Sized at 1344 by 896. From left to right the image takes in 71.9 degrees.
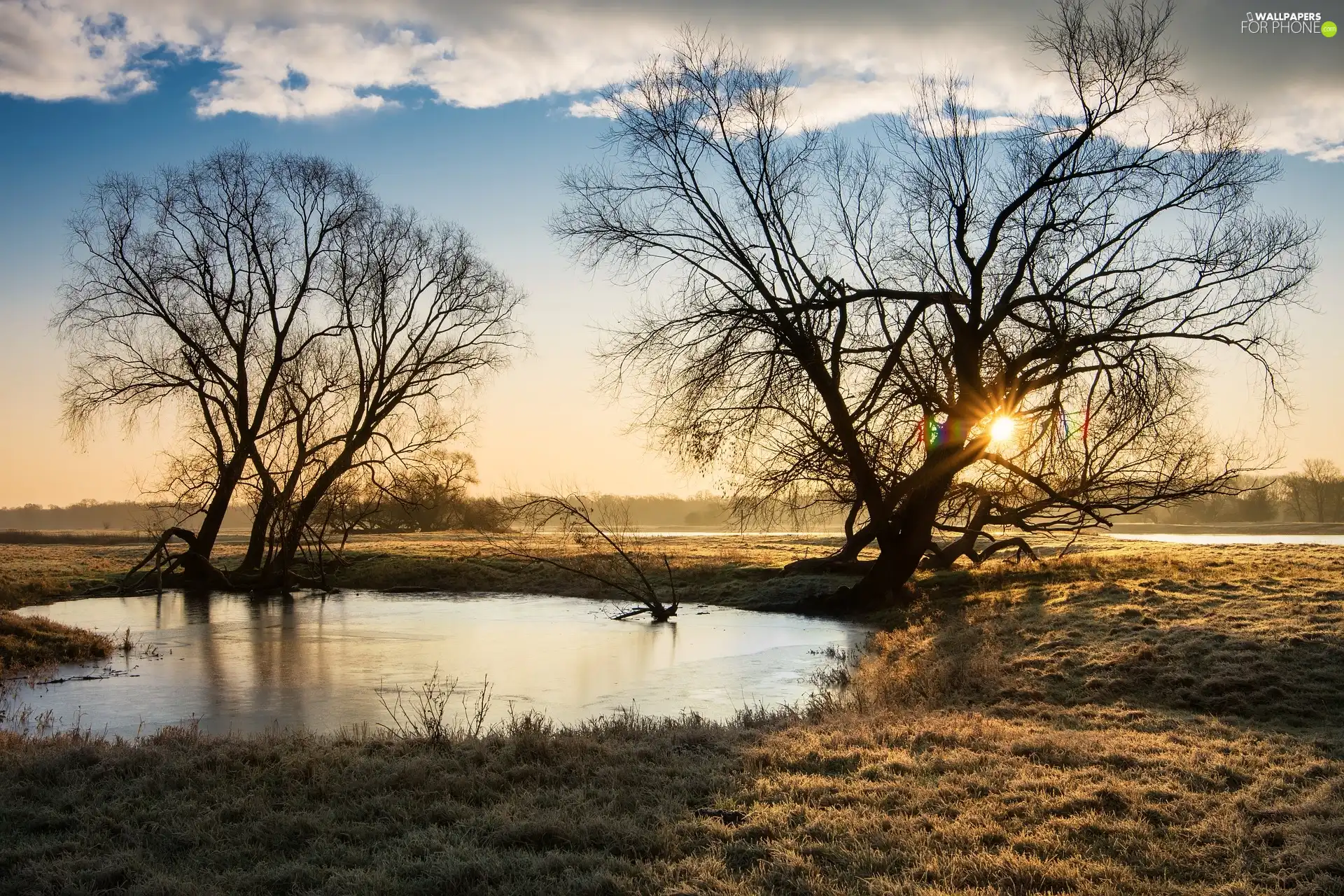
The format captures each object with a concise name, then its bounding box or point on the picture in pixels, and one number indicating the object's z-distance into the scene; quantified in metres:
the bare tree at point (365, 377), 27.81
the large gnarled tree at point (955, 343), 18.02
